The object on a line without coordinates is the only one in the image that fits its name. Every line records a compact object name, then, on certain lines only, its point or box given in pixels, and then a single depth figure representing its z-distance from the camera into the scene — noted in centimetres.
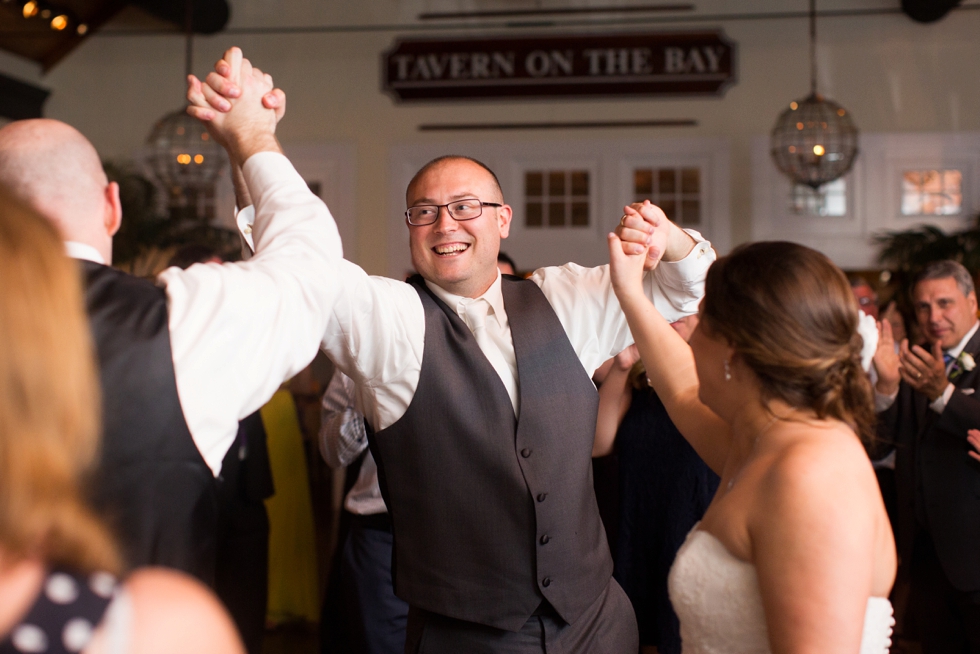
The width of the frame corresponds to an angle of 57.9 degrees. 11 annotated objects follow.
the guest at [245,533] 342
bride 126
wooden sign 648
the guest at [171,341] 118
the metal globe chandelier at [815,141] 529
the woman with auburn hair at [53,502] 70
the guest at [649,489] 290
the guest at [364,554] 290
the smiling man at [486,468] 177
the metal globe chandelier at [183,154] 520
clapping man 321
